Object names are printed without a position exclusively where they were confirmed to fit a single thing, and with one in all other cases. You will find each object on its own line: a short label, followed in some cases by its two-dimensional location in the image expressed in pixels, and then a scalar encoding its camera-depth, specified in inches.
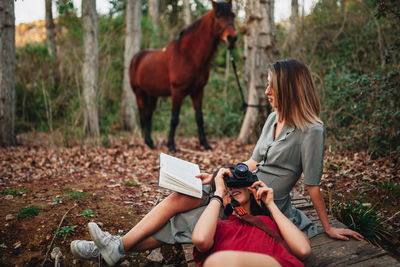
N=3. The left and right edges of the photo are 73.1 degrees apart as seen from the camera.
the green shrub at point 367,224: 100.7
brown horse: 209.9
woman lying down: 60.2
